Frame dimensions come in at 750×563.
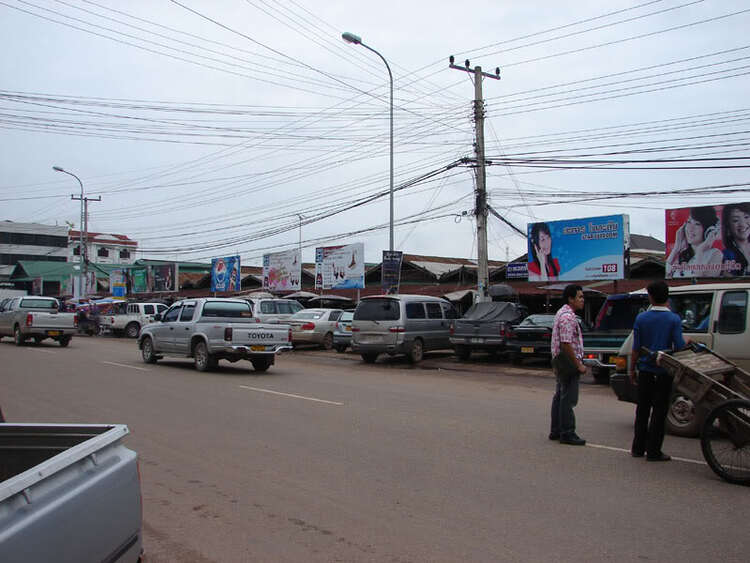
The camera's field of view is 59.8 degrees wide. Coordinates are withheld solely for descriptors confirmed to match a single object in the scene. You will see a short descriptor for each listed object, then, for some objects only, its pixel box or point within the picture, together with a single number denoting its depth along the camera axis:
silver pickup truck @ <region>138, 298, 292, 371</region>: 16.08
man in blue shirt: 6.88
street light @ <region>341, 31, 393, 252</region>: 21.27
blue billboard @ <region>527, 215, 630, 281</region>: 23.80
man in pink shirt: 7.73
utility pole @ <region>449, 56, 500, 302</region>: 22.30
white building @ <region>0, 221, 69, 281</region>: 85.31
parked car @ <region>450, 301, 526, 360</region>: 19.59
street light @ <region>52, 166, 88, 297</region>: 48.73
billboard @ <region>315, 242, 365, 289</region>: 34.06
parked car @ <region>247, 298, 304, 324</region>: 26.44
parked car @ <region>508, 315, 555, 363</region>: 18.28
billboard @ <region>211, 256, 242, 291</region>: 44.88
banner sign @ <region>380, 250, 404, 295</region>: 24.36
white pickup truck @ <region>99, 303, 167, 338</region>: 34.25
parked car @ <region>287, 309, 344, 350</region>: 25.52
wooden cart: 6.05
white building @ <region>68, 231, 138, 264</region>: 90.94
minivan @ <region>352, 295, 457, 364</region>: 19.20
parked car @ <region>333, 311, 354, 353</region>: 23.59
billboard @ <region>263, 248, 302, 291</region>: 39.09
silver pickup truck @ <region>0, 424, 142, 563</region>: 2.65
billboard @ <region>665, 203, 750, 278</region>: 21.45
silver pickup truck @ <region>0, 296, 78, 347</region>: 25.19
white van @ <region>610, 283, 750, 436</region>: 8.34
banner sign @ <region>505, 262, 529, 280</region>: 29.25
